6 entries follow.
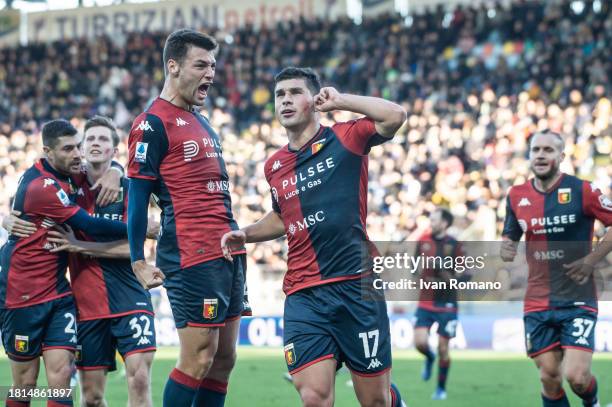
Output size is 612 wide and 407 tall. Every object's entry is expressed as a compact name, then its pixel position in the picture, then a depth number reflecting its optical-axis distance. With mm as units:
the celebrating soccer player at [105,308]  14531
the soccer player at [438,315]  24375
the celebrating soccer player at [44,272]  14406
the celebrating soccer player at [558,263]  15883
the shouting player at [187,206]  12633
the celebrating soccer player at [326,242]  12117
